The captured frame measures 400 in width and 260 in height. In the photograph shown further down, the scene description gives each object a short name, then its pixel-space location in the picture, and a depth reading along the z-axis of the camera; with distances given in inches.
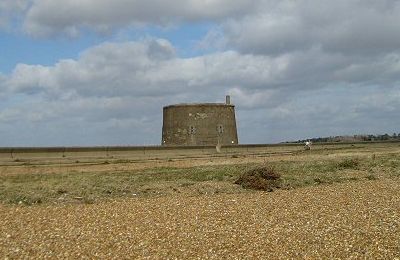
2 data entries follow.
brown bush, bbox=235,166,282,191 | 658.0
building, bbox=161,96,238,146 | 1715.1
